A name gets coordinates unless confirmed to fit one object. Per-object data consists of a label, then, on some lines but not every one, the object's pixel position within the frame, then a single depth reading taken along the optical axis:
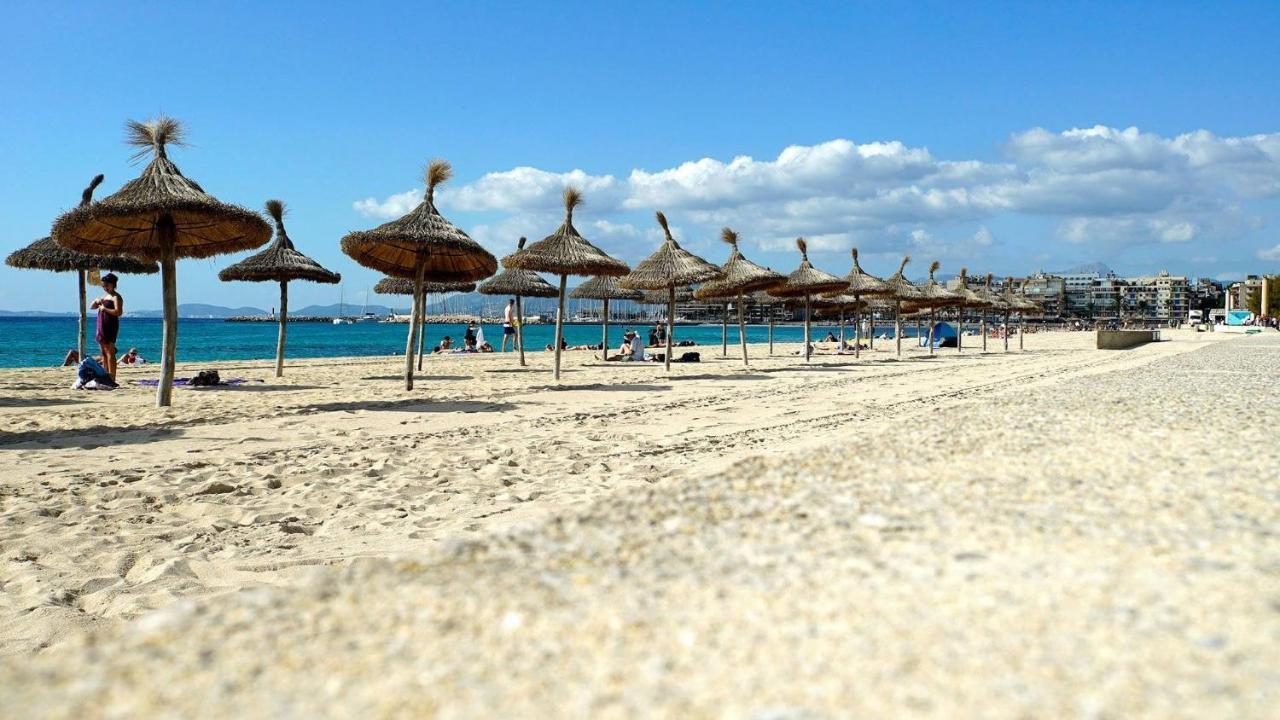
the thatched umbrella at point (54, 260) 12.09
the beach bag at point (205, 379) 10.18
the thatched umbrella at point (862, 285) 21.78
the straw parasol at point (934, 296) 25.17
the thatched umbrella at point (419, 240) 9.92
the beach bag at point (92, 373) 9.73
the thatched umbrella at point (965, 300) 26.56
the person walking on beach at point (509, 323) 21.69
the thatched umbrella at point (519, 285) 17.80
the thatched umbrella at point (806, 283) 18.77
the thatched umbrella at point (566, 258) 11.88
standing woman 9.74
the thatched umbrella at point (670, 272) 13.89
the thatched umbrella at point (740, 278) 16.31
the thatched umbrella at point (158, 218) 7.36
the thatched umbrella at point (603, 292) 21.48
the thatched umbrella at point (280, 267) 12.75
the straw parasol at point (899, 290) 22.81
